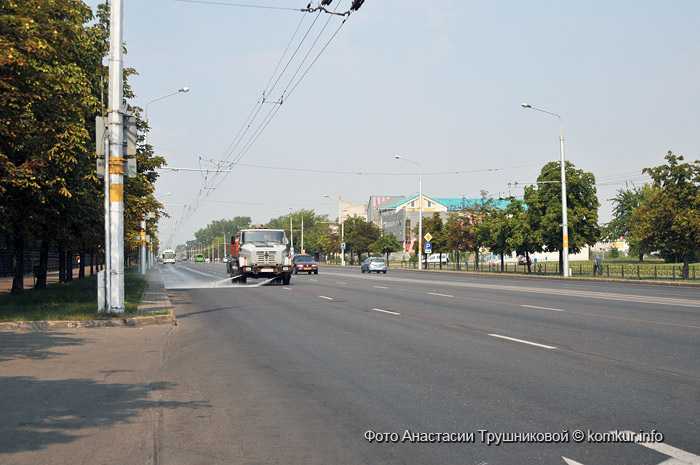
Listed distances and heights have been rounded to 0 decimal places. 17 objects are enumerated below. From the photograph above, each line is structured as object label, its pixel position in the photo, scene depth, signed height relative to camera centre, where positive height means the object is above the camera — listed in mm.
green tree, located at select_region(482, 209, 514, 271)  55094 +1223
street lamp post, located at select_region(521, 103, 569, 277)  42438 +1736
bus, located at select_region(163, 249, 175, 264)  136225 -842
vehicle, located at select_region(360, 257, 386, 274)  59125 -1456
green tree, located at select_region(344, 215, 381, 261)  97312 +1882
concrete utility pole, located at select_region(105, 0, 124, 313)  14562 +1476
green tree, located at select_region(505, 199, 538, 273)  50031 +1090
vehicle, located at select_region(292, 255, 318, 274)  54969 -1198
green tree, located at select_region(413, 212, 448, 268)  72381 +1861
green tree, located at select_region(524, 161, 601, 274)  47969 +2735
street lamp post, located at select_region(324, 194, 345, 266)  94375 +2303
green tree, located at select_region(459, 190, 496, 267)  60219 +2120
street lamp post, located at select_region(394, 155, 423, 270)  66188 +2239
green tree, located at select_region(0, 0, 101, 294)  12672 +3334
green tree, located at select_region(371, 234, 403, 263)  93125 +572
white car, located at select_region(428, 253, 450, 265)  92588 -1610
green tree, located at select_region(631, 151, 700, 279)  37094 +1824
